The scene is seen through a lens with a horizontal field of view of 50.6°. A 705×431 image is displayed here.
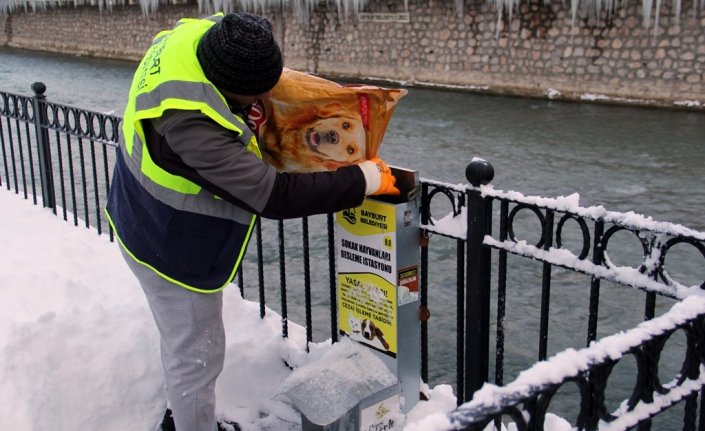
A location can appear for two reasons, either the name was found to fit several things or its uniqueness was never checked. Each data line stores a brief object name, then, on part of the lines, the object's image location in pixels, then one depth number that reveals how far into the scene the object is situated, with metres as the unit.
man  2.18
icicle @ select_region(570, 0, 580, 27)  15.98
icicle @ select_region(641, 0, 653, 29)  14.95
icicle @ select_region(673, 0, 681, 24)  14.63
